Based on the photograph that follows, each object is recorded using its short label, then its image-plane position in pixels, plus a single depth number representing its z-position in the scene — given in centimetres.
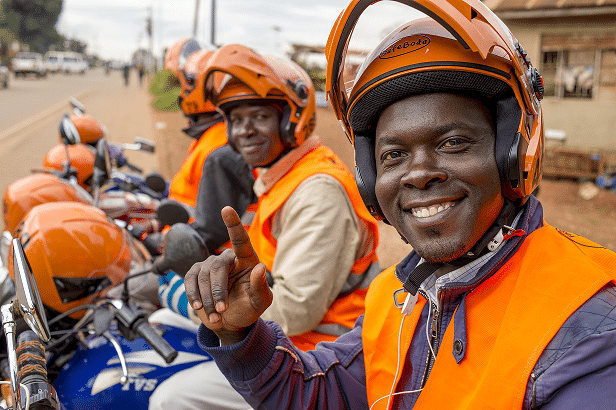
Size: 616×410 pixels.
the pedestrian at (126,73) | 4223
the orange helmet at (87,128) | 476
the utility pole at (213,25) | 1594
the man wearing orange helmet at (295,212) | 219
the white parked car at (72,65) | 6025
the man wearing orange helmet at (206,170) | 326
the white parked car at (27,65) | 4191
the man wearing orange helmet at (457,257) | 109
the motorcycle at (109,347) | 197
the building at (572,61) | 1044
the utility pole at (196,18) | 2858
